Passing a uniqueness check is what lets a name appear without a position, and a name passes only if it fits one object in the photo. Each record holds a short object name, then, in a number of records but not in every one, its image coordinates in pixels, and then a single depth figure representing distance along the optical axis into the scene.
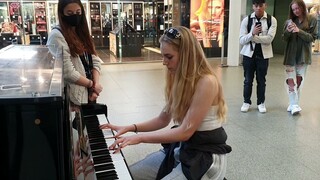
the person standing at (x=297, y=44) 4.36
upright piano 0.80
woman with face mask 2.27
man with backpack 4.49
